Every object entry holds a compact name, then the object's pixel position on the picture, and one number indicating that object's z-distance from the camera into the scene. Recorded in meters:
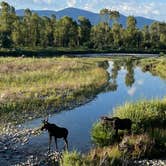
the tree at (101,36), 177.71
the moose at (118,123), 26.42
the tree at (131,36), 180.25
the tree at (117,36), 179.62
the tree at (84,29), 173.38
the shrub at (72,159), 20.64
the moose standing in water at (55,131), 24.59
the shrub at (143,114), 28.59
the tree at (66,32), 162.75
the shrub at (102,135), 26.72
